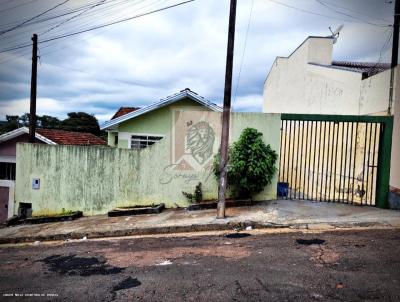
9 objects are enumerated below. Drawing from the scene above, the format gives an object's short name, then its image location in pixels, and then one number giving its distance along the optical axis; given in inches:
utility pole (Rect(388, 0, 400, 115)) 383.8
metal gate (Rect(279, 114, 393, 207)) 345.1
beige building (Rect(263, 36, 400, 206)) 371.2
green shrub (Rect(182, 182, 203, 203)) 394.0
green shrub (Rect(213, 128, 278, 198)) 357.1
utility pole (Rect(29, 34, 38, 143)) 546.0
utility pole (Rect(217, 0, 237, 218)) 308.7
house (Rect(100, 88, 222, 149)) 535.2
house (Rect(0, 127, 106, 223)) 633.0
